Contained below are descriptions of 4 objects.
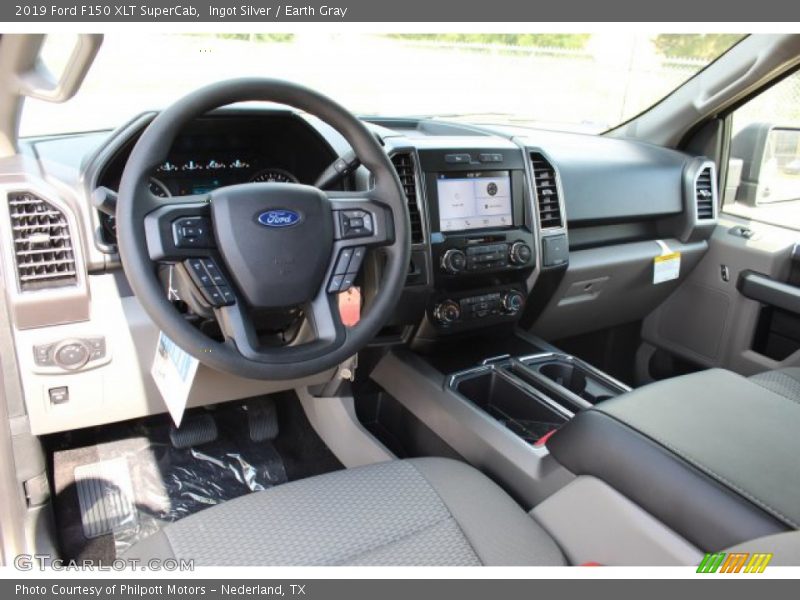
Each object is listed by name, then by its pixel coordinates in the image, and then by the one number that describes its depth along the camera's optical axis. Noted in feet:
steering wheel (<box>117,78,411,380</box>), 3.81
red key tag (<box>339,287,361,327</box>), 5.23
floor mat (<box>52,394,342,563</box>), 6.22
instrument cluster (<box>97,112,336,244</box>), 5.50
